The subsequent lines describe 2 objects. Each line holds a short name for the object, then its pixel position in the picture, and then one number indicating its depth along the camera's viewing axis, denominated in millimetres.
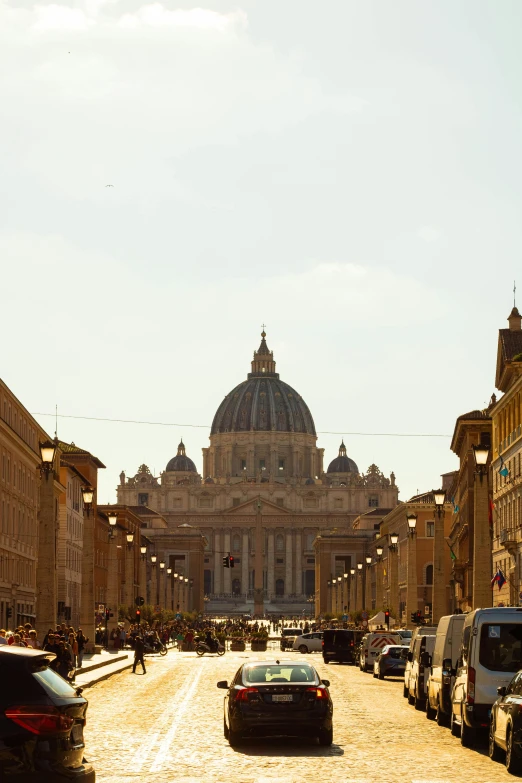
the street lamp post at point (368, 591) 139300
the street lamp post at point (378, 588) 139000
